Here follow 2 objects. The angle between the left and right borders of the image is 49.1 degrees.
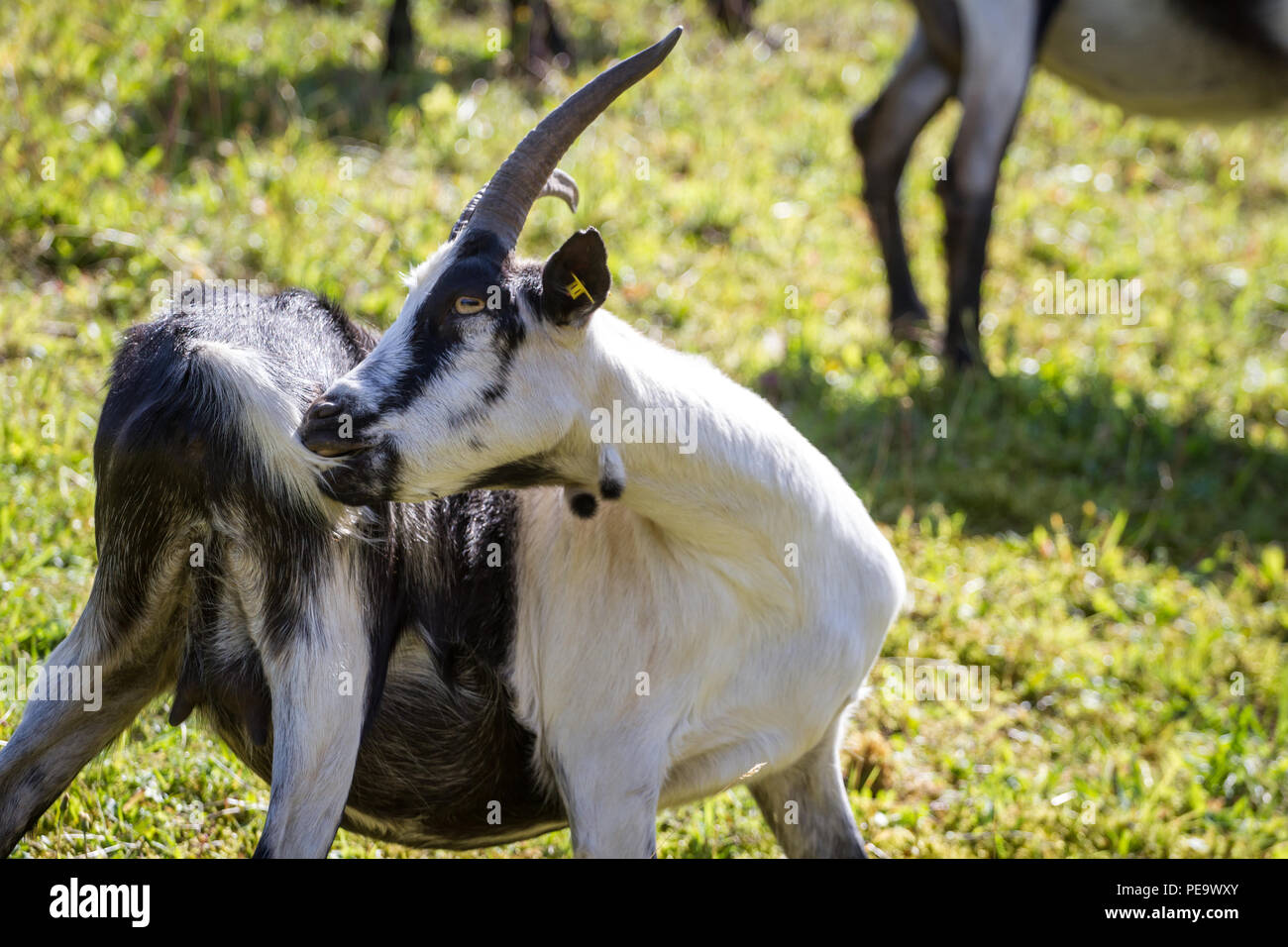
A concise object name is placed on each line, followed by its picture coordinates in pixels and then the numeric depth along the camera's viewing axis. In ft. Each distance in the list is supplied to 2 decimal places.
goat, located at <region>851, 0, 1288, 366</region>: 21.01
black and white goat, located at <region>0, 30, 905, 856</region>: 8.63
